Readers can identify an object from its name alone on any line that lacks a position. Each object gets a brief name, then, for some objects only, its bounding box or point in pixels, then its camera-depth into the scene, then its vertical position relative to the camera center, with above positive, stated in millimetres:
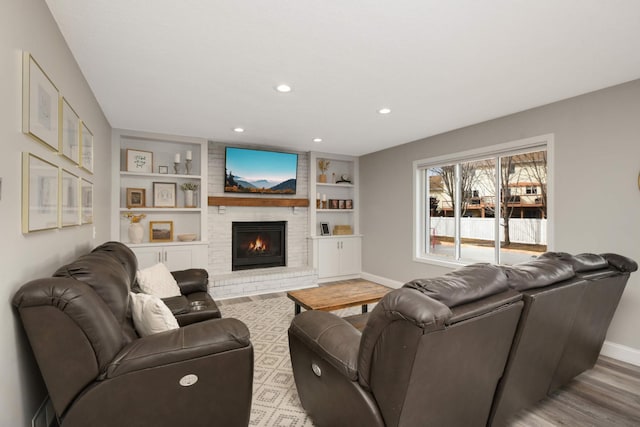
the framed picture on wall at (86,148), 2447 +580
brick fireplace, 4871 -595
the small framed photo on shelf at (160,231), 4633 -207
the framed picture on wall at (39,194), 1421 +117
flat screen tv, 5062 +785
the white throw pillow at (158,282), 2715 -581
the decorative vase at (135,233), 4312 -218
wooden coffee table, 2928 -796
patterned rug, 2012 -1262
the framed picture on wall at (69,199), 1923 +121
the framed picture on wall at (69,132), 1926 +569
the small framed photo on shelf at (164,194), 4656 +344
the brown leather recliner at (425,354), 1168 -597
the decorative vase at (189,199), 4793 +283
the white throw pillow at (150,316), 1751 -561
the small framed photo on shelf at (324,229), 5969 -216
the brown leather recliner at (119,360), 1261 -637
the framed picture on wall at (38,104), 1396 +565
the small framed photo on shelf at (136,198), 4461 +282
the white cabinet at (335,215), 5730 +56
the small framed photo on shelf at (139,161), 4461 +818
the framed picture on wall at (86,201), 2447 +130
